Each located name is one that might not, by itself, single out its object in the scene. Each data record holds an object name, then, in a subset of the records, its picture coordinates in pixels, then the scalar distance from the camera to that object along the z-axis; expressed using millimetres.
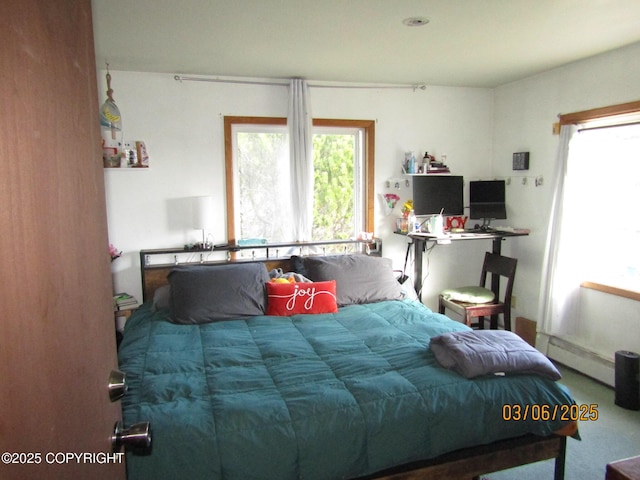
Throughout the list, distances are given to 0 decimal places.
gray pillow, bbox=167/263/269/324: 2955
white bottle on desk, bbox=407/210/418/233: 3996
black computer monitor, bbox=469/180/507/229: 4227
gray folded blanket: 2061
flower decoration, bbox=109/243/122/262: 3367
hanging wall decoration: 3158
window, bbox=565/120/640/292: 3242
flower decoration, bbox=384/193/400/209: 4195
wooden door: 494
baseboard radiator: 3312
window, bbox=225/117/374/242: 3852
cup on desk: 3836
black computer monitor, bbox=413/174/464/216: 4105
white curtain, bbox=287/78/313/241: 3764
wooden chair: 3760
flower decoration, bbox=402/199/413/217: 4141
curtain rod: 3584
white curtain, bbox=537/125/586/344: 3508
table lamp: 3492
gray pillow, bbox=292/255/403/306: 3418
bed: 1654
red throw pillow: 3121
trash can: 2941
